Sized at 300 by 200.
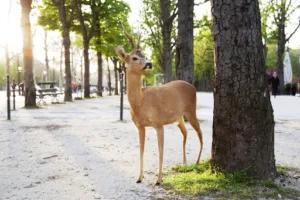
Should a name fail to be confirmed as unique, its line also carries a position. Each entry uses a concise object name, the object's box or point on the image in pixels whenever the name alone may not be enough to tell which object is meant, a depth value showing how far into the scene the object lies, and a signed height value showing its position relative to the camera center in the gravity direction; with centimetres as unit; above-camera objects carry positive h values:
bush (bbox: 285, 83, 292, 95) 3772 -29
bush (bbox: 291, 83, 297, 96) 3644 -28
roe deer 418 -19
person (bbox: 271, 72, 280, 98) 2894 +40
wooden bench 2012 -25
